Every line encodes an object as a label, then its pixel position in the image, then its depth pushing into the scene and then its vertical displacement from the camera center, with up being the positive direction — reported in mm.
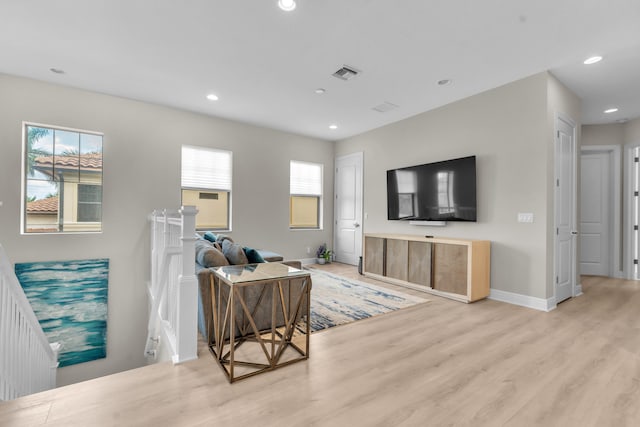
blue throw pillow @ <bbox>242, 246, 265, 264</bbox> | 2803 -425
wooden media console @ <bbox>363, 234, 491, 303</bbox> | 3533 -686
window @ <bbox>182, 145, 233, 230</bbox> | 4914 +531
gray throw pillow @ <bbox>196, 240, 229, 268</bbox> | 2475 -394
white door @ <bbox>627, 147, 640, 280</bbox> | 4762 +162
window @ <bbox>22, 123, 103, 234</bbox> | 3809 +461
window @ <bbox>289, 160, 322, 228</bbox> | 6129 +435
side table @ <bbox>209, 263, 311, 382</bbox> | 1901 -910
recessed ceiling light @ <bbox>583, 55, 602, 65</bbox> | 2996 +1691
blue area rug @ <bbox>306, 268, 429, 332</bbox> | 2980 -1080
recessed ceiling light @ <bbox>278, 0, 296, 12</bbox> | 2275 +1713
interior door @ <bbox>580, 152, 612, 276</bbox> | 5047 +43
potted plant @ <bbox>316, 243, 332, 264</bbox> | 6193 -890
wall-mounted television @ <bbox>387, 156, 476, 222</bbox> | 3949 +375
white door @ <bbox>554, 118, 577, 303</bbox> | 3475 +83
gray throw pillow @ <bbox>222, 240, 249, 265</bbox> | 2678 -394
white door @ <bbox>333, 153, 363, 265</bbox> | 6000 +124
